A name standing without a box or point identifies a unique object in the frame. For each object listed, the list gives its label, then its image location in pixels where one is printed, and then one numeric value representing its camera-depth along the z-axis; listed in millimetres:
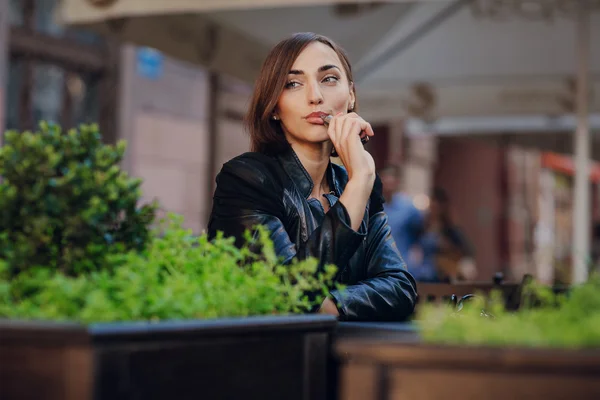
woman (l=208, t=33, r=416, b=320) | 2197
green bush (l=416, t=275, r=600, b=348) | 1515
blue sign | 10922
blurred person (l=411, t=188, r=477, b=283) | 9117
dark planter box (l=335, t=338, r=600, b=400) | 1459
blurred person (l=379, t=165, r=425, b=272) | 8867
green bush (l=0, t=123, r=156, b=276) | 1708
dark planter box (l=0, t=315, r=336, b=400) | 1493
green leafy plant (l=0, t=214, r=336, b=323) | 1606
